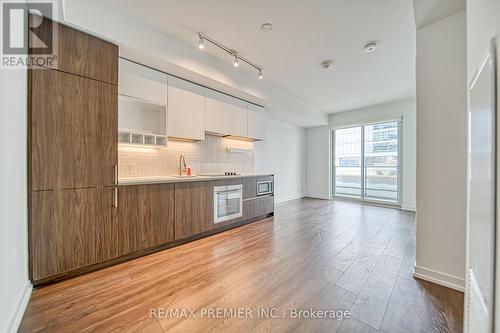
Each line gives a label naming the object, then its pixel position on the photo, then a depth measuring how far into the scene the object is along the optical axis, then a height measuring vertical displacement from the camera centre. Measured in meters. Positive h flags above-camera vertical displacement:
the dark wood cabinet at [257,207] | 3.70 -0.84
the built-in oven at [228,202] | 3.19 -0.64
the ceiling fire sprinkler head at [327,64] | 3.17 +1.68
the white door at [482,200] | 0.69 -0.14
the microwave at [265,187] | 3.99 -0.46
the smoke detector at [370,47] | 2.70 +1.67
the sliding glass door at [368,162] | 5.39 +0.11
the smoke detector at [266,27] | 2.34 +1.68
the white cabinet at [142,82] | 2.43 +1.09
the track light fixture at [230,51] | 2.51 +1.67
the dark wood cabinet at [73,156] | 1.72 +0.08
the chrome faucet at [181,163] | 3.30 +0.04
